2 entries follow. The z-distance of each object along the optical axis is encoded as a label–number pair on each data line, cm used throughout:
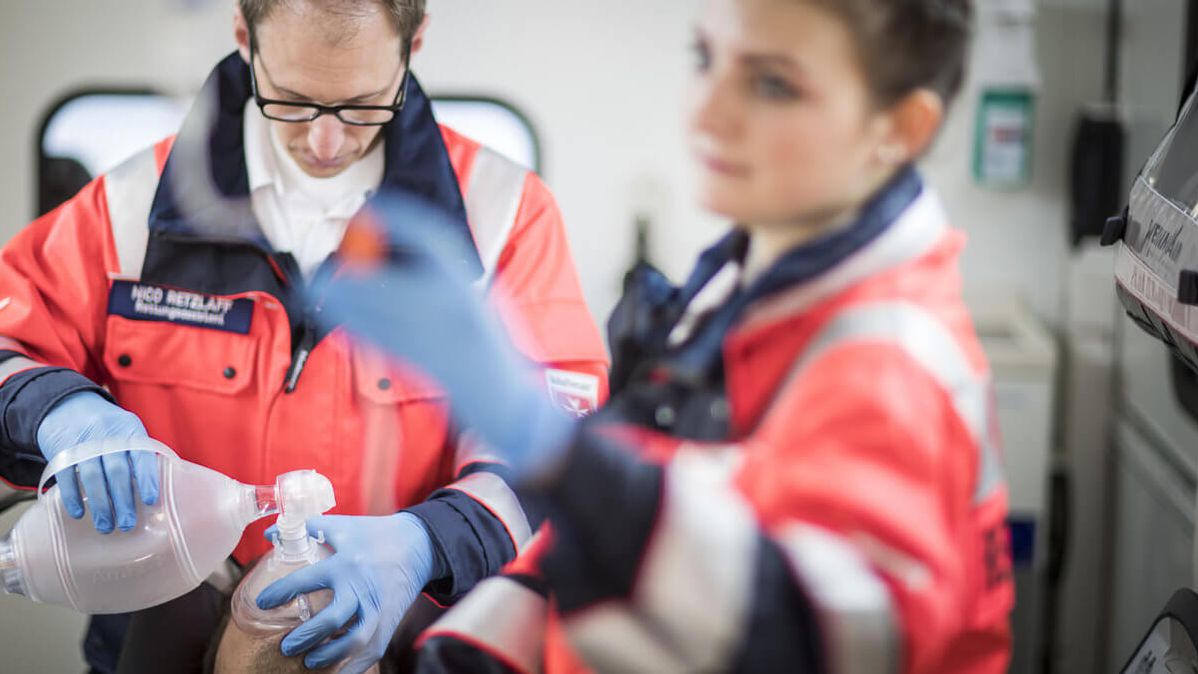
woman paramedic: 95
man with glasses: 162
